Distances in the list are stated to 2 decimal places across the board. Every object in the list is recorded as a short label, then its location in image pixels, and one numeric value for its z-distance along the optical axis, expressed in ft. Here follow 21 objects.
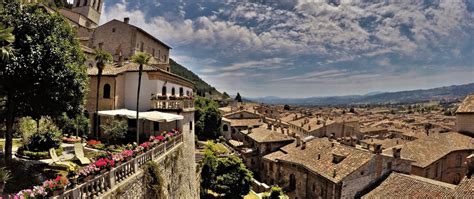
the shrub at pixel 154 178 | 53.11
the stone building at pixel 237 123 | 290.76
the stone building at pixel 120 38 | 162.81
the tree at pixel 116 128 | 86.84
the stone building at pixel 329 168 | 103.26
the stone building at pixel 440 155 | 124.64
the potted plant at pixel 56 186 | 31.83
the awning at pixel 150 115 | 81.67
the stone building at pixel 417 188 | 77.36
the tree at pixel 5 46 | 42.20
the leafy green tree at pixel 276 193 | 130.52
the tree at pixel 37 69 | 52.26
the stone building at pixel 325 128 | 251.19
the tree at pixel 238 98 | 599.49
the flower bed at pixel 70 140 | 89.79
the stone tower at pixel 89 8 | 261.65
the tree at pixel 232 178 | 132.16
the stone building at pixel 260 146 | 185.26
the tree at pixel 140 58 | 84.12
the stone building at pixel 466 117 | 152.87
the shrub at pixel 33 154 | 66.64
